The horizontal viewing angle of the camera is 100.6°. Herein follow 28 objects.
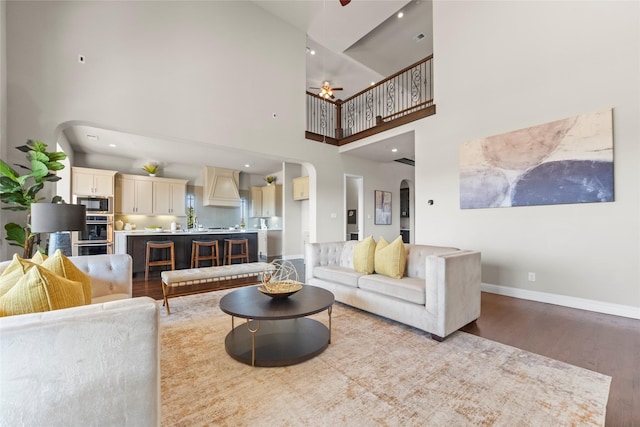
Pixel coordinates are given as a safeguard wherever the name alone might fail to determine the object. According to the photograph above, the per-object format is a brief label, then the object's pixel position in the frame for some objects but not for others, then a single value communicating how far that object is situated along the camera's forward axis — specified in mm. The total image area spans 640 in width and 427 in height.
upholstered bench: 3230
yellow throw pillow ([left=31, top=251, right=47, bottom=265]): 1780
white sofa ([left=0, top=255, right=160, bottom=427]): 859
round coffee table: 2025
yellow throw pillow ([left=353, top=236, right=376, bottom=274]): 3266
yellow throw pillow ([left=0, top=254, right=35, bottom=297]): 1217
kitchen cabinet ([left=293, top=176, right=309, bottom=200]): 7586
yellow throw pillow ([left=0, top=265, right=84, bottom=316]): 1068
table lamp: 2279
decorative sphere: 2498
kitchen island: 5270
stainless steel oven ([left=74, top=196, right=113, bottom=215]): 6180
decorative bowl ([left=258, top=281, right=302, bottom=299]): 2295
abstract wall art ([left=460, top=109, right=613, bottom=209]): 3131
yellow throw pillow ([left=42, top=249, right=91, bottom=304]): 1662
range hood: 8148
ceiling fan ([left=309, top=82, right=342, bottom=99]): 6234
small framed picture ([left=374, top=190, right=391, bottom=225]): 7719
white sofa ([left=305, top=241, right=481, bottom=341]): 2404
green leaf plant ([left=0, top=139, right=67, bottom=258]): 2543
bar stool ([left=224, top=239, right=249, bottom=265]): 6180
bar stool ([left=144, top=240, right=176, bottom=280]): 5175
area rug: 1500
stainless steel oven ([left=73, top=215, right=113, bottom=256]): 6070
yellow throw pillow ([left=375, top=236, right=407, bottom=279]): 3000
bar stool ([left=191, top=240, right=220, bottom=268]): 5750
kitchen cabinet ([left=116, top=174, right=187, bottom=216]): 6961
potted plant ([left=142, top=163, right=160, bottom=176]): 7293
